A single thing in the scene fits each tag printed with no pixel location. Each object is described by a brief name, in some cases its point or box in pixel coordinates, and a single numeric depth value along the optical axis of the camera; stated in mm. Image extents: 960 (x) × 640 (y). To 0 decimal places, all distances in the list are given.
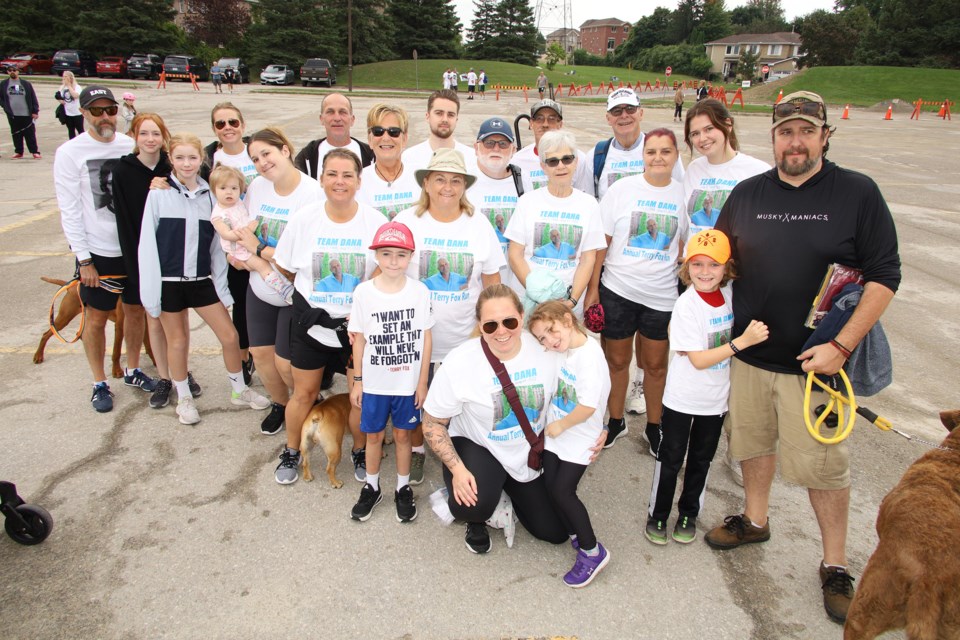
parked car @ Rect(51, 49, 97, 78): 34719
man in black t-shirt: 2605
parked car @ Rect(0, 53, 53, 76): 34688
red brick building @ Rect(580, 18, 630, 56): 130375
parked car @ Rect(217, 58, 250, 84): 36094
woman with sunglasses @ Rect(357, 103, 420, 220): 4082
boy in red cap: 3242
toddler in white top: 3729
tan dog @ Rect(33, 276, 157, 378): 4660
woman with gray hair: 3602
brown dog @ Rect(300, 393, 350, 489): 3678
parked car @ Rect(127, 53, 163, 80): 36562
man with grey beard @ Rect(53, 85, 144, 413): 4172
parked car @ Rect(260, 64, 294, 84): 37344
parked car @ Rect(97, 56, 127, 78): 36406
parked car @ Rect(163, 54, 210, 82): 36062
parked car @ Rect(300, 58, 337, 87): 37156
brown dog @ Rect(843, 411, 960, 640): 2061
